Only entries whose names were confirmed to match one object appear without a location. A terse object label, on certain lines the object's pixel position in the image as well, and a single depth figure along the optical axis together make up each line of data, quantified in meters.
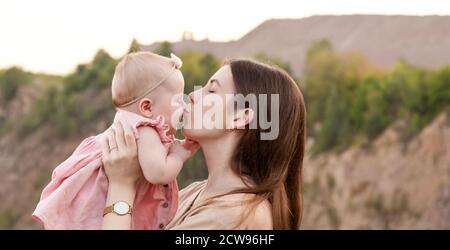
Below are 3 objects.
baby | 1.97
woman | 1.93
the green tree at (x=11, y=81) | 22.02
